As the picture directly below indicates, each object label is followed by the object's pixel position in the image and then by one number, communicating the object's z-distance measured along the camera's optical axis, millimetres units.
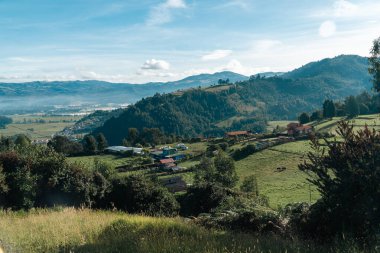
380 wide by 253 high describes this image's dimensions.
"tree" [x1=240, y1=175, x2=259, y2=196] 45912
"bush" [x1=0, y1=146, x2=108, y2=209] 18969
